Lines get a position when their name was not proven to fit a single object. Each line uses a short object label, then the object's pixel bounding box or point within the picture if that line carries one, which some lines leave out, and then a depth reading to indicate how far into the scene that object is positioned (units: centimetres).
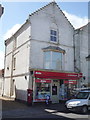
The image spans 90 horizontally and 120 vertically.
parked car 786
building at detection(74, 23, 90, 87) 1211
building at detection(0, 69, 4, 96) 1539
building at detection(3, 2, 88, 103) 1036
